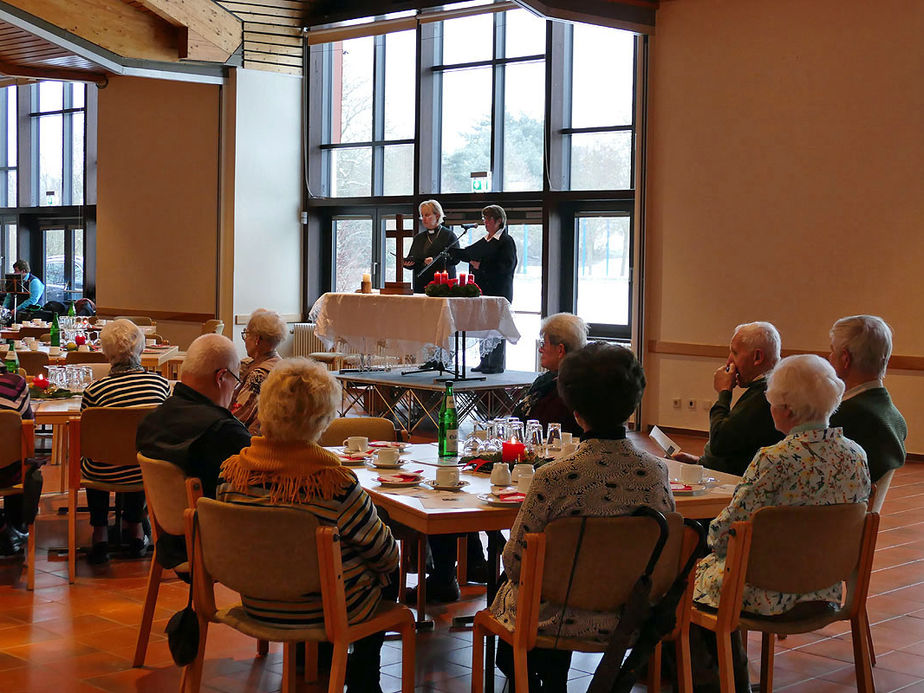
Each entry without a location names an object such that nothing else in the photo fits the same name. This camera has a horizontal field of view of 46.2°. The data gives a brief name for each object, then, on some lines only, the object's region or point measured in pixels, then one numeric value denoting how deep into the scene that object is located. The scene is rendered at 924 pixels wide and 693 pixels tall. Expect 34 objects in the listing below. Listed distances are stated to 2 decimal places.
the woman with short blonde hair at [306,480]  3.01
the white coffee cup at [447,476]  3.65
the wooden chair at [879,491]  3.81
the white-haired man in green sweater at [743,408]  4.09
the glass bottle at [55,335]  8.85
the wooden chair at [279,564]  2.92
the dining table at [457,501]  3.32
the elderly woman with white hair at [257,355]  5.45
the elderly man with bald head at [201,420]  3.91
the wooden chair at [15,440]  4.83
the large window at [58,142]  16.95
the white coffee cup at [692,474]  3.79
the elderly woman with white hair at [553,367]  4.86
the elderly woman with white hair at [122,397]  5.22
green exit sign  11.88
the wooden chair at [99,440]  5.00
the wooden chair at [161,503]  3.79
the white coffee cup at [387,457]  4.05
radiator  13.84
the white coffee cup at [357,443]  4.34
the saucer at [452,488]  3.65
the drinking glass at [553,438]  4.18
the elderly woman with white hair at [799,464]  3.21
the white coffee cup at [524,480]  3.59
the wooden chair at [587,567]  2.80
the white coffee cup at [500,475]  3.72
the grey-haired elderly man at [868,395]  3.94
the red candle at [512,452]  4.05
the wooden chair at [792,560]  3.12
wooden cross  10.78
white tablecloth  9.12
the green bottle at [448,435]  4.32
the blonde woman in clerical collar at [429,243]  10.50
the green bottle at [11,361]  6.49
